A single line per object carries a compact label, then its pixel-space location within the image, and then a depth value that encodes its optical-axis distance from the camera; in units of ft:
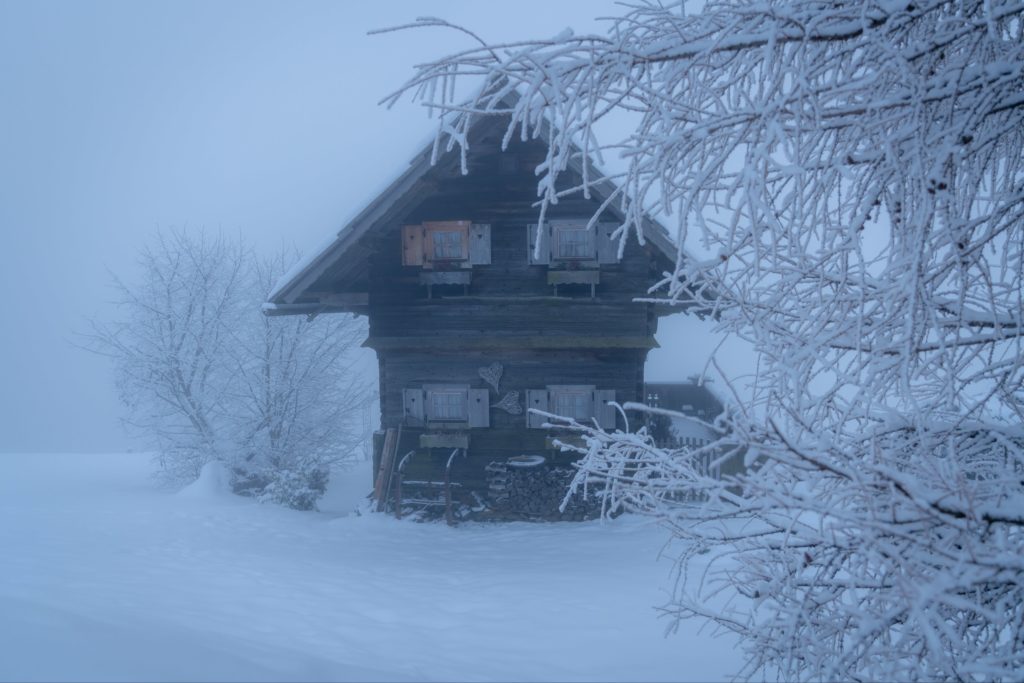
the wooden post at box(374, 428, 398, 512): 35.27
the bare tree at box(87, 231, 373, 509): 54.95
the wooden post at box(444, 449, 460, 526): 34.68
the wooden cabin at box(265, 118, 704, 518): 33.65
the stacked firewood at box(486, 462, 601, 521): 34.71
